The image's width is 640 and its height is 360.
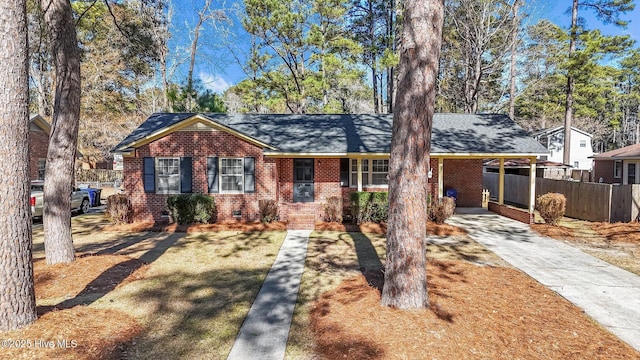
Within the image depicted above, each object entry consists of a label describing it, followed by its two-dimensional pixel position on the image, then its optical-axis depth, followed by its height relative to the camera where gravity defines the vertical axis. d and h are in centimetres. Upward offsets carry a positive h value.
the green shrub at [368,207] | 1202 -133
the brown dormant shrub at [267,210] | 1218 -144
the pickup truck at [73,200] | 1208 -119
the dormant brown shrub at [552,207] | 1180 -132
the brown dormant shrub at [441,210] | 1192 -143
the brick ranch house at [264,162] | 1254 +37
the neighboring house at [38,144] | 1955 +172
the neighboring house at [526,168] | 2072 +23
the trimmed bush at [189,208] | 1191 -135
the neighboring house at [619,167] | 1878 +25
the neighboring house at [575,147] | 3306 +252
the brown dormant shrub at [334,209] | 1221 -142
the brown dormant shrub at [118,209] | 1197 -137
